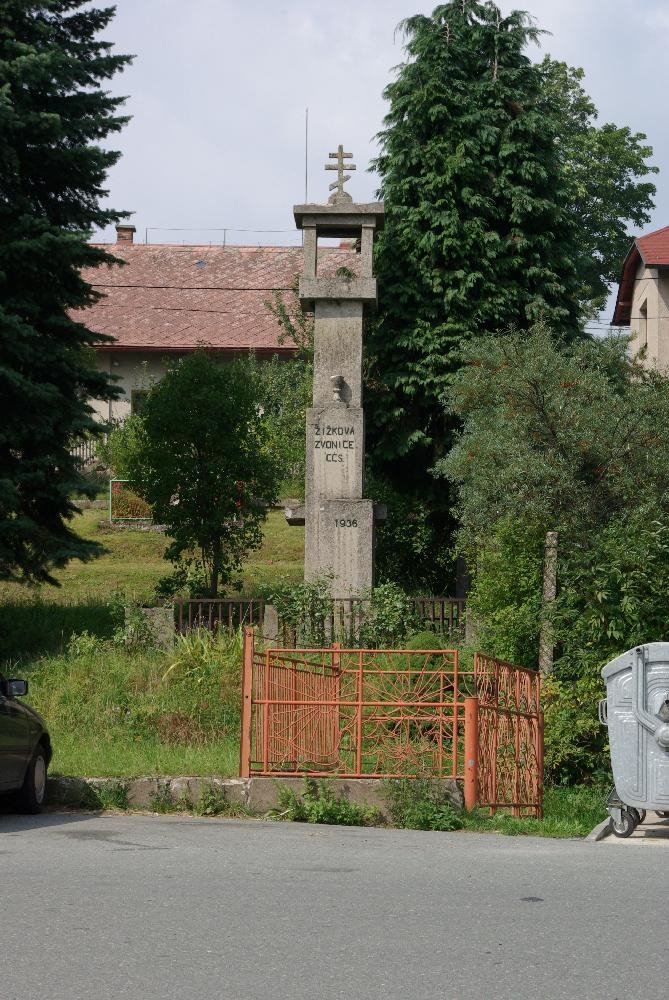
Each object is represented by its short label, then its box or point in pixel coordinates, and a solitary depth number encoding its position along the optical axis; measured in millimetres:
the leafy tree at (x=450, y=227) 23406
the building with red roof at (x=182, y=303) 39562
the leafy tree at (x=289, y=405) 30266
